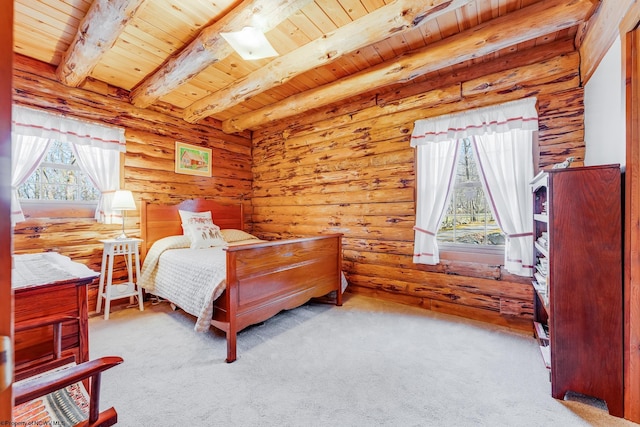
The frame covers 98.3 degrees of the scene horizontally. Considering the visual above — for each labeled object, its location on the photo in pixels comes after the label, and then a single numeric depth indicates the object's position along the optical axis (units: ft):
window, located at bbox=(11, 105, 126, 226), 8.69
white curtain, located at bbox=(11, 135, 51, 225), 8.43
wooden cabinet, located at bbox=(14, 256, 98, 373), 4.39
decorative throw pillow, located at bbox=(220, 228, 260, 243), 12.75
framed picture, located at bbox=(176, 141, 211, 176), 12.69
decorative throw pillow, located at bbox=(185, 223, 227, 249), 11.08
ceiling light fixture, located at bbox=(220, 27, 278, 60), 6.60
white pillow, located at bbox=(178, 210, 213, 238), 11.74
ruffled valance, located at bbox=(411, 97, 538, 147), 8.16
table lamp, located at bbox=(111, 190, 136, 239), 9.71
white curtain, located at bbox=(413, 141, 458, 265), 9.50
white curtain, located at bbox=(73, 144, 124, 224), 10.02
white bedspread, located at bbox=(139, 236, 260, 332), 7.30
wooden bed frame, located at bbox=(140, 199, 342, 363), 7.00
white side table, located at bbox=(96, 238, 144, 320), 9.51
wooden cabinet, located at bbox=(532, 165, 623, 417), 4.99
